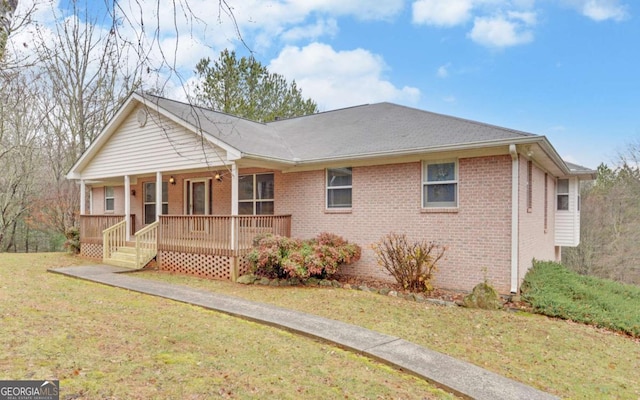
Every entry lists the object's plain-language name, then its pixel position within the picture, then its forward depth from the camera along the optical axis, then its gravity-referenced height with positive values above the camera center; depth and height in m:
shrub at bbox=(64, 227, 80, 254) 15.88 -1.73
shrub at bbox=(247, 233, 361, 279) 9.44 -1.41
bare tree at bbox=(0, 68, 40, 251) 19.09 +1.77
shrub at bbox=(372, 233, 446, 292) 9.05 -1.44
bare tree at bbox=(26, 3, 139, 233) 18.00 +4.35
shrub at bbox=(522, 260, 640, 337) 7.52 -2.16
